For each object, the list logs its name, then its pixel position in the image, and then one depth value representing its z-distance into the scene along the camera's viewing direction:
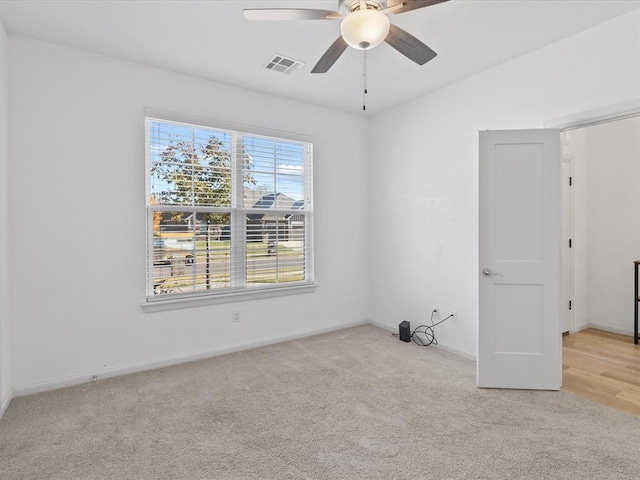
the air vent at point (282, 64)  3.08
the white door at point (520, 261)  2.80
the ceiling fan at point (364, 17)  1.81
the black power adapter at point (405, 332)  4.00
